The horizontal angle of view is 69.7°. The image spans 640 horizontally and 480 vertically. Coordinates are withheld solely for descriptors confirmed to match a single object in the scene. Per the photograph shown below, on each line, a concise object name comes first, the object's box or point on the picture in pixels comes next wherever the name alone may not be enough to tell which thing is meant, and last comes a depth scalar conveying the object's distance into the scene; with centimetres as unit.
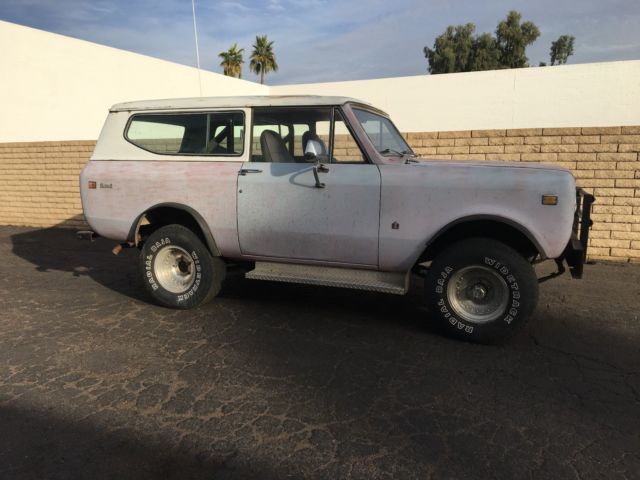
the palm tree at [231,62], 4409
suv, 368
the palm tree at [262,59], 4944
